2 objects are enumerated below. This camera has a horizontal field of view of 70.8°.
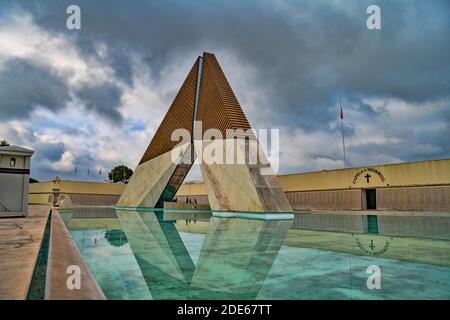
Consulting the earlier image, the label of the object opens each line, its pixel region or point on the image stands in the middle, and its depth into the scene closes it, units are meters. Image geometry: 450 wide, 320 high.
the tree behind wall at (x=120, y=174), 54.07
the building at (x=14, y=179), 10.61
